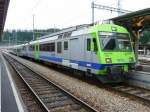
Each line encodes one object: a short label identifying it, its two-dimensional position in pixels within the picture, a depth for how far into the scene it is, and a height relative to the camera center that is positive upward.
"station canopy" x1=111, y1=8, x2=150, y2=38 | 13.90 +1.46
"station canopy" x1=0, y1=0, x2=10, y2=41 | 18.18 +2.96
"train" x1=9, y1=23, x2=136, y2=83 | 12.93 -0.25
